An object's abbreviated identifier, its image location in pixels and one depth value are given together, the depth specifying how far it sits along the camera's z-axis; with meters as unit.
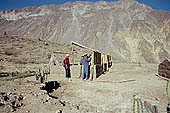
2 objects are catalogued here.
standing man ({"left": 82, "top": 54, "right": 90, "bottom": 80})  9.59
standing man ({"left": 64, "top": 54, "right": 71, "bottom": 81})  9.02
